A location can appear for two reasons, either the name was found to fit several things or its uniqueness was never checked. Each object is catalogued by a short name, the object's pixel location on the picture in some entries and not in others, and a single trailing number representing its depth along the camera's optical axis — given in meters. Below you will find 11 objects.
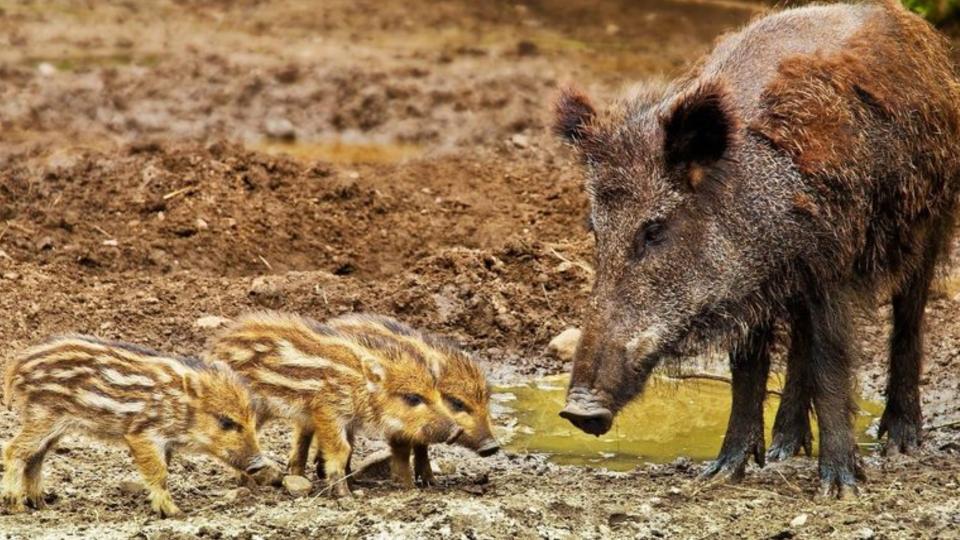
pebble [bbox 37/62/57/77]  30.89
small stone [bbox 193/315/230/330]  19.03
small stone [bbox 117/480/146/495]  14.37
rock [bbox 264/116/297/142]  28.52
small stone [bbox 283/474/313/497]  14.14
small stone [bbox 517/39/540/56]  33.69
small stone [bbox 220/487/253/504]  14.05
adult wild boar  13.96
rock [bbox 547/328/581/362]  19.06
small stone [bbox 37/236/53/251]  21.05
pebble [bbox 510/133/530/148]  26.91
